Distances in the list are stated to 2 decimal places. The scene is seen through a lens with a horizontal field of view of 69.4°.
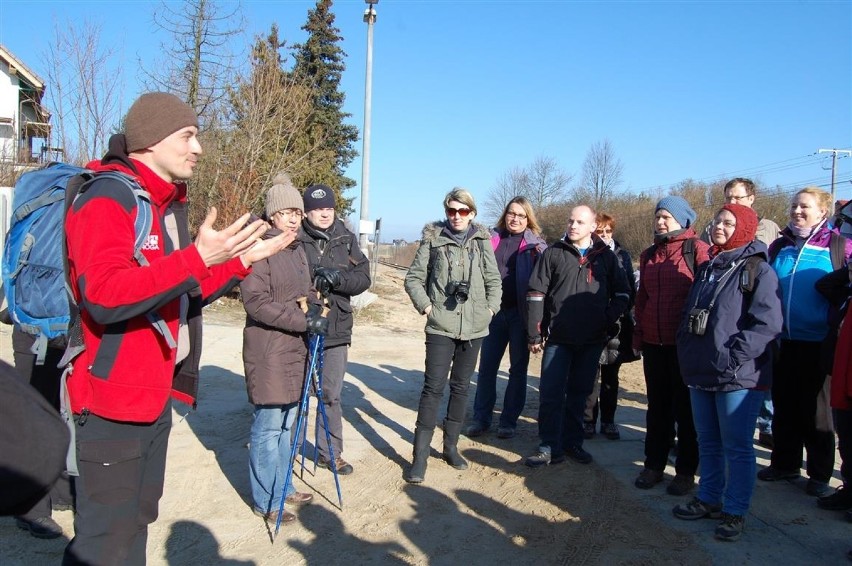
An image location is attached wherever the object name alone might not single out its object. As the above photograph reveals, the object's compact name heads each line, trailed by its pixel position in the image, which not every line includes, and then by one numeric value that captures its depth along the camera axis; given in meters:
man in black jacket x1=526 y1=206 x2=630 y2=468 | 5.03
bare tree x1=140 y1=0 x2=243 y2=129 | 15.05
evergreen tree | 28.93
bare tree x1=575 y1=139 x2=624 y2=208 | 45.78
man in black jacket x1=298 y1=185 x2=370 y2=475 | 4.77
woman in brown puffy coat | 3.90
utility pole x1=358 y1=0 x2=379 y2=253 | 16.25
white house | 13.61
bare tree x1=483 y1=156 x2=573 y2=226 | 44.66
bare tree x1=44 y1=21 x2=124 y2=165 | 12.41
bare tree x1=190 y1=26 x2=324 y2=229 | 15.34
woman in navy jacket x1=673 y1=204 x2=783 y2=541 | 3.77
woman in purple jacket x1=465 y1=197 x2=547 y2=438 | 5.98
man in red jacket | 2.10
